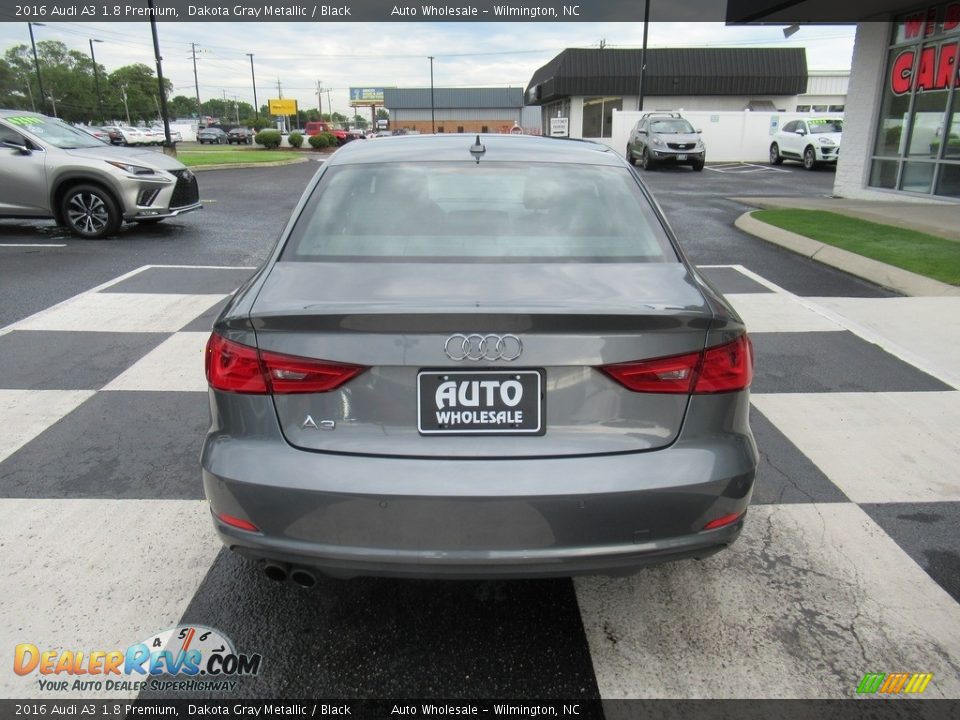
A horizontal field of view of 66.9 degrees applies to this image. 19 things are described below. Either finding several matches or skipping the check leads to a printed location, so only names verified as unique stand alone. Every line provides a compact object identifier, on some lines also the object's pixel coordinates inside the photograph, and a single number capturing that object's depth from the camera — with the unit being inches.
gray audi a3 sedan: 81.8
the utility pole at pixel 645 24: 1165.5
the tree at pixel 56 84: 4040.4
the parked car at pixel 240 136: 2532.0
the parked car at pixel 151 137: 2256.6
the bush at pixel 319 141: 1857.8
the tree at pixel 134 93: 4451.3
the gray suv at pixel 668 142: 979.9
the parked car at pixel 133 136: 2127.1
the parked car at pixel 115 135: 1789.6
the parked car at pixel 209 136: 2620.6
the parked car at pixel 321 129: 2261.0
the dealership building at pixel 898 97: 521.3
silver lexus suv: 391.2
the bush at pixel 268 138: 1770.3
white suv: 968.3
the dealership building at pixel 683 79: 1587.1
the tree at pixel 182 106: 5935.5
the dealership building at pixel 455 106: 3671.3
